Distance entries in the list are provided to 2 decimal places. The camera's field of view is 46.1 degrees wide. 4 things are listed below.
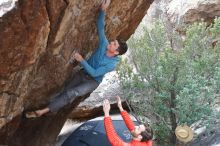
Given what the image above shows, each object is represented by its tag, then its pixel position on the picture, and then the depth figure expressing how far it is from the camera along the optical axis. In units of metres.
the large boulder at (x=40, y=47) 3.25
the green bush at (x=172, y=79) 5.80
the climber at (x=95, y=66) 4.17
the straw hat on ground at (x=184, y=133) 5.57
